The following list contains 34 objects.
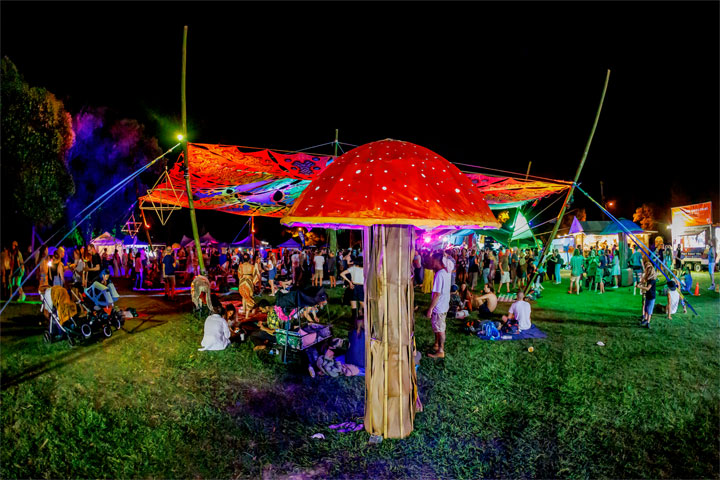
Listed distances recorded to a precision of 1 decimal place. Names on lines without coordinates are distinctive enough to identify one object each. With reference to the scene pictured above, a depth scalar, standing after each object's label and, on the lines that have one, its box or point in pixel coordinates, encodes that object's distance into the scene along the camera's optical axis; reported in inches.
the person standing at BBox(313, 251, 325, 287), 602.2
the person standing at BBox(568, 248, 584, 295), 578.2
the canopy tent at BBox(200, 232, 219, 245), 1031.6
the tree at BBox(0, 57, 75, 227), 493.0
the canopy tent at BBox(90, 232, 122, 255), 1090.1
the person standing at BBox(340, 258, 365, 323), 370.0
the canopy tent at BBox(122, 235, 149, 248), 1114.1
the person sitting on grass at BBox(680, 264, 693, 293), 556.5
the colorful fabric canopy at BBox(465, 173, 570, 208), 315.0
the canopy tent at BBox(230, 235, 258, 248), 1397.1
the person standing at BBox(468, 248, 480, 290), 623.2
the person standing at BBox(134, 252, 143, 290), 645.1
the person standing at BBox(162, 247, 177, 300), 523.5
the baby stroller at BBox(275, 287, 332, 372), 280.2
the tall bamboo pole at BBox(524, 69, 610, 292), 327.5
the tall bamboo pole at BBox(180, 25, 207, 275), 260.1
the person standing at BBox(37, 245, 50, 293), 380.8
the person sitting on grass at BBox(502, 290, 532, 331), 353.1
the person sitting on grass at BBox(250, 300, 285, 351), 300.2
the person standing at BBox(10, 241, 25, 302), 559.8
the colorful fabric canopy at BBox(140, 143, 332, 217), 252.4
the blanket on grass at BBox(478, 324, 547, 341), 333.4
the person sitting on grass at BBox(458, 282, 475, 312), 456.7
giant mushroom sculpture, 136.3
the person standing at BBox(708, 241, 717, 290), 619.3
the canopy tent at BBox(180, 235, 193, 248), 1076.7
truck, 983.6
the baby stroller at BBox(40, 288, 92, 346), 314.2
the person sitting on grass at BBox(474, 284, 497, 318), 415.2
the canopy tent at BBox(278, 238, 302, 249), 1116.5
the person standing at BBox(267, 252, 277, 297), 568.3
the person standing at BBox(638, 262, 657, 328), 369.4
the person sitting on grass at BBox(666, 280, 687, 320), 394.6
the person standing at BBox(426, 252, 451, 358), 263.4
